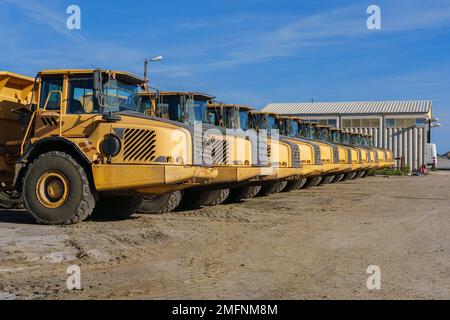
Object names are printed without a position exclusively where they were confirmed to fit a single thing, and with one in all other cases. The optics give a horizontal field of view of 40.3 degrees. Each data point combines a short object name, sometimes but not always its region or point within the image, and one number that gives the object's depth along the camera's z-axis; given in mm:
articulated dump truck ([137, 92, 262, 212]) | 11695
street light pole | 29888
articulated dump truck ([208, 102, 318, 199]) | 14641
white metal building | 45469
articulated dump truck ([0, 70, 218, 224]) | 9797
